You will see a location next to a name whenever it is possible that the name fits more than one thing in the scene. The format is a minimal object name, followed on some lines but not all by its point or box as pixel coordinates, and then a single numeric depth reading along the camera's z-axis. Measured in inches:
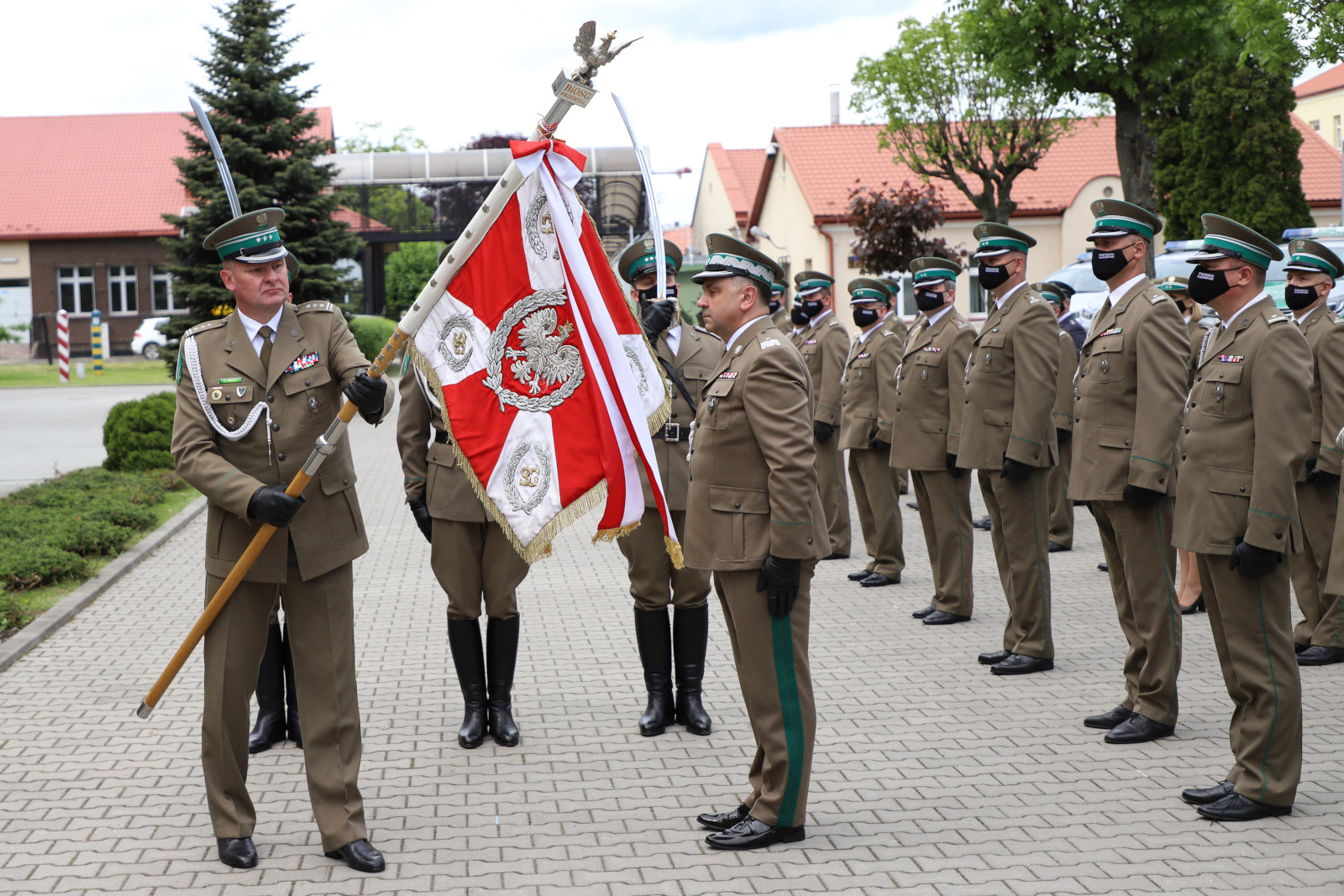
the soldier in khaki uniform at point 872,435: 389.4
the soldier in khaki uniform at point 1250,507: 191.5
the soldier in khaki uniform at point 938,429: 335.0
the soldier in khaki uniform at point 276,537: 182.5
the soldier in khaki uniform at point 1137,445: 227.6
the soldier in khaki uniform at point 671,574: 243.0
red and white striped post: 1430.9
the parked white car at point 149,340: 1866.4
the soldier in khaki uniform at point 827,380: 422.9
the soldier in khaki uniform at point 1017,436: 279.1
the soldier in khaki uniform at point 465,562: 231.8
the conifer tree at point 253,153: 957.2
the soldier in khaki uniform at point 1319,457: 277.3
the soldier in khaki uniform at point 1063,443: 374.3
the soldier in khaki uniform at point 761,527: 180.1
